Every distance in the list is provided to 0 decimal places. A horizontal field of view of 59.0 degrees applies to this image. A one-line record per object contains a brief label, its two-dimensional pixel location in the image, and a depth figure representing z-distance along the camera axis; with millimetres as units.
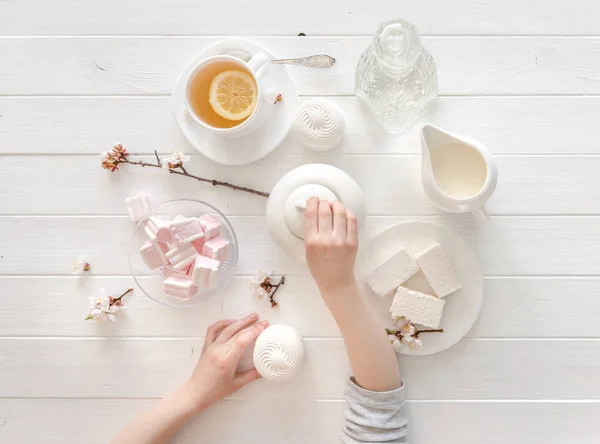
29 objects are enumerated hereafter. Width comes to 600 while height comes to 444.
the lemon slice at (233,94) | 847
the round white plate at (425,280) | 889
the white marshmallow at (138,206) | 920
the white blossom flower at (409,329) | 880
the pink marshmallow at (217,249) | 856
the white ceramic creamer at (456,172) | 798
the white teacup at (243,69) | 819
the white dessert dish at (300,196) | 789
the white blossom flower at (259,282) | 907
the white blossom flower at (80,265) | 931
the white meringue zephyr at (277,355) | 850
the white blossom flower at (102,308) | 920
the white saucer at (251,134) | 903
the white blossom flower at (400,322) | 890
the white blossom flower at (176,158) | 908
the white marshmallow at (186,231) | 842
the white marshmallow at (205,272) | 840
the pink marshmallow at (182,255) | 847
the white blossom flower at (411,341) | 881
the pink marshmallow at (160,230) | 836
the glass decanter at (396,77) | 780
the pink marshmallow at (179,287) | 860
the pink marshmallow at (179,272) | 867
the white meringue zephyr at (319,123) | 850
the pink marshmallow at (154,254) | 848
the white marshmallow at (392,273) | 873
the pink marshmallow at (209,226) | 869
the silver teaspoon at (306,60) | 896
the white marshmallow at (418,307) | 873
